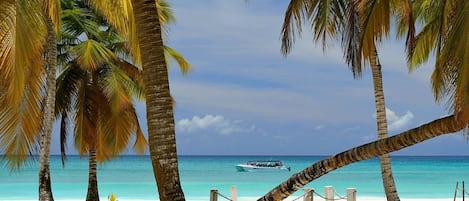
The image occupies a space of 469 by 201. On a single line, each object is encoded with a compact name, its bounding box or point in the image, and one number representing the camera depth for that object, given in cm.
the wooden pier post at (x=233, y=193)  1867
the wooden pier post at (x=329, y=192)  1621
